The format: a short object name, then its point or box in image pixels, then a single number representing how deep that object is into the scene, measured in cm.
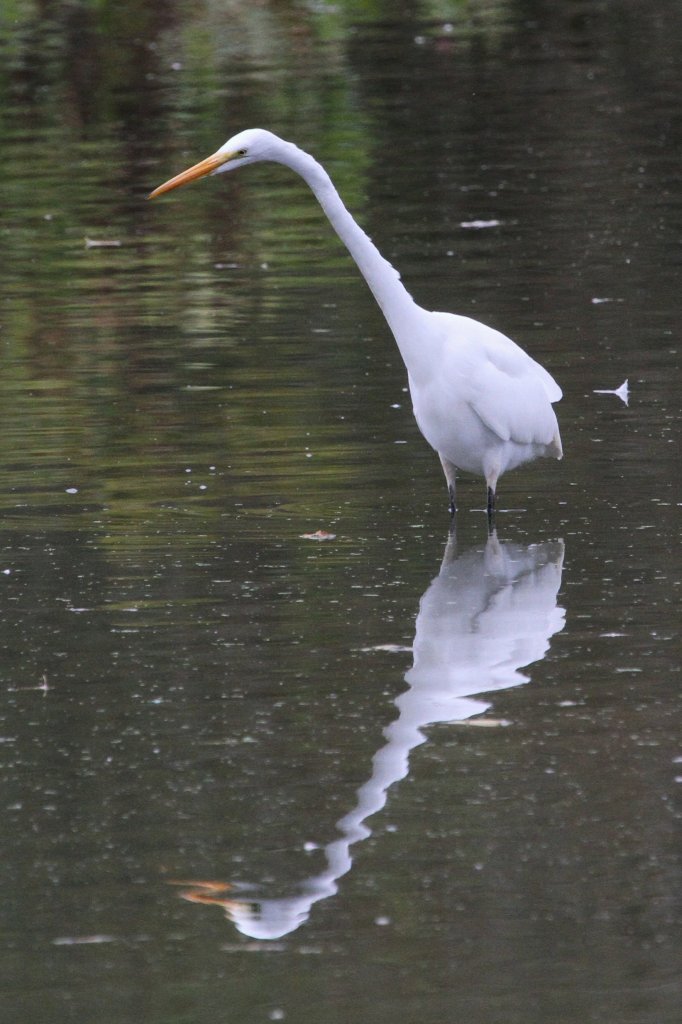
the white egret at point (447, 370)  1495
